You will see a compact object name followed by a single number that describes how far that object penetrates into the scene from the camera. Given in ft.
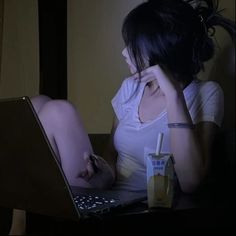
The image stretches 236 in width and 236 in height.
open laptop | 2.19
